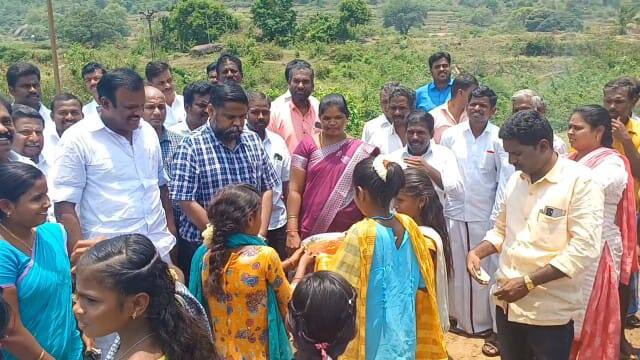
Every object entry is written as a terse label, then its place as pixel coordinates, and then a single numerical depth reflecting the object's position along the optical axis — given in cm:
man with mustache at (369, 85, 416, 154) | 484
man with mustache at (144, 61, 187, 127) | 542
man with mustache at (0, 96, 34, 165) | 302
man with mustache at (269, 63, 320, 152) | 498
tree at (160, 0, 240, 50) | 3584
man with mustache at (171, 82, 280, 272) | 344
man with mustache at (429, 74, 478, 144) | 521
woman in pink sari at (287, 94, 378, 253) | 380
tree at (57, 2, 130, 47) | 4244
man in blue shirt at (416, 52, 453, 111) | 590
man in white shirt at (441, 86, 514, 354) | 446
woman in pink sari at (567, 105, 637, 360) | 327
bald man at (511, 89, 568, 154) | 471
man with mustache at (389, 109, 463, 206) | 423
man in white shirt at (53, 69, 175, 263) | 307
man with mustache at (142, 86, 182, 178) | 440
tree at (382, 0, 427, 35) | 5959
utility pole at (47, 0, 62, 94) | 1012
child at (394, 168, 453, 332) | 303
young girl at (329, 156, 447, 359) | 262
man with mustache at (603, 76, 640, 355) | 409
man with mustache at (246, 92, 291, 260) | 412
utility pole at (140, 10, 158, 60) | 3238
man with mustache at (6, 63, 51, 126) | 468
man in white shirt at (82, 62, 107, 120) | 556
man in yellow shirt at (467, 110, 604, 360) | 270
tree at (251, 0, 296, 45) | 3584
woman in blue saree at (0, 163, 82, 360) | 226
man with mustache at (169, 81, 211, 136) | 454
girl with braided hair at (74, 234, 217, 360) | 170
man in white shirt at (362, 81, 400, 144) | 514
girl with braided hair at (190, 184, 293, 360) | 258
